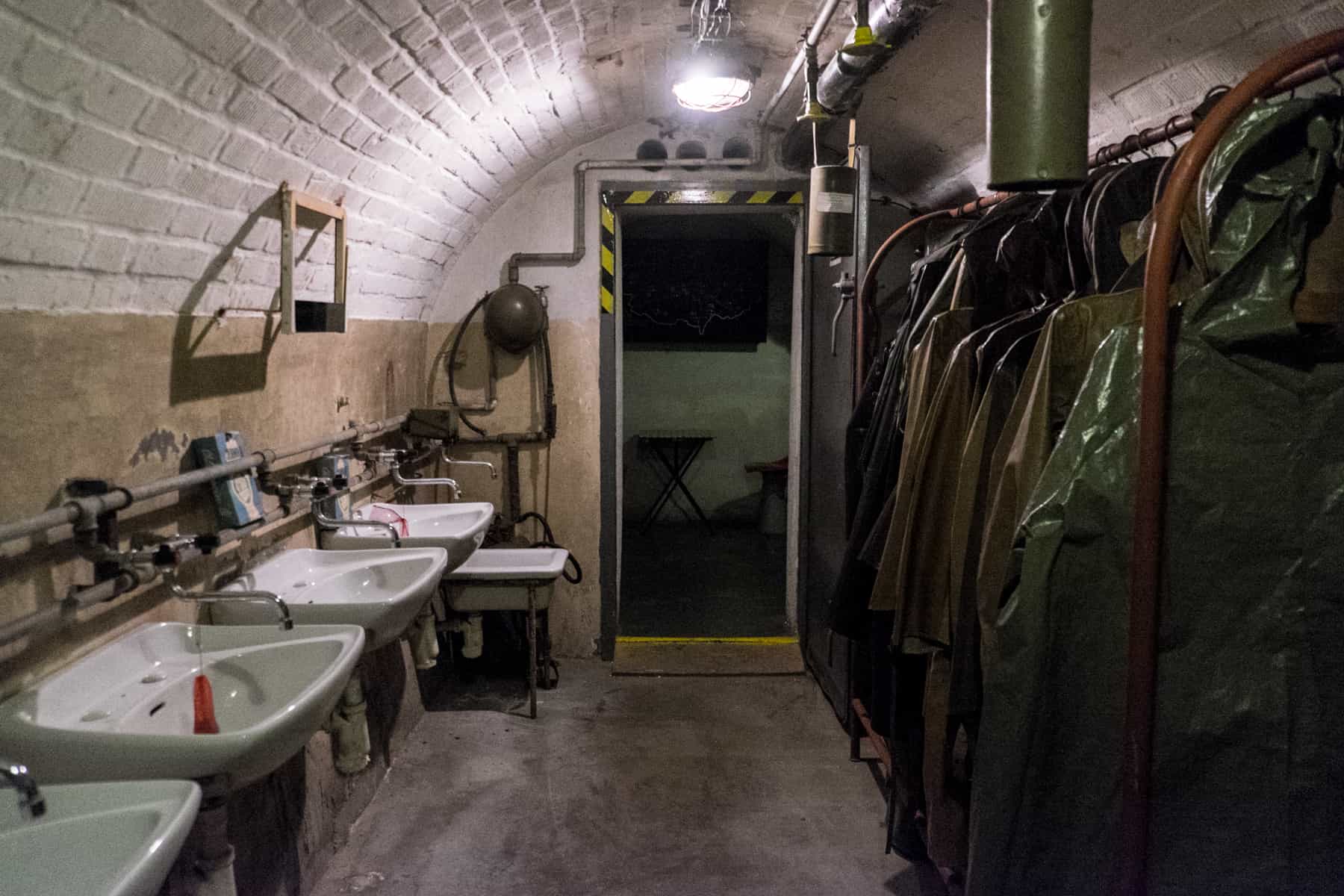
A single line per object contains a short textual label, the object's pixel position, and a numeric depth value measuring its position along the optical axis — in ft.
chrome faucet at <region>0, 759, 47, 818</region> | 4.36
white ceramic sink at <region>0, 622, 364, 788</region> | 4.99
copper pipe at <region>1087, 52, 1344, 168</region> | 4.62
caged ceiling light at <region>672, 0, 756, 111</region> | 9.42
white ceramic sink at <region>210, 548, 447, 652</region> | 7.52
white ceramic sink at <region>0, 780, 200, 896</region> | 4.17
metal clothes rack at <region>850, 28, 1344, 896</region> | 4.42
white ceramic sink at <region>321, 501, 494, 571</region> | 10.22
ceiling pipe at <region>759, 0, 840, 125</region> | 8.43
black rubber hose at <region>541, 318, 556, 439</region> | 14.43
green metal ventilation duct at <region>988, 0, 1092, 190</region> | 4.97
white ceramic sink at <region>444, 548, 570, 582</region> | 12.41
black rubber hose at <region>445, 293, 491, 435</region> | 14.34
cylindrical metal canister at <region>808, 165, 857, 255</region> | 9.32
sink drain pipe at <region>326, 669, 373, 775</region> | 9.30
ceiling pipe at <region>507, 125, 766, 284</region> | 14.17
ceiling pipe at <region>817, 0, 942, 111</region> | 7.46
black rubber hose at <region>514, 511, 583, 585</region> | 14.39
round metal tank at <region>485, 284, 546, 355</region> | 13.96
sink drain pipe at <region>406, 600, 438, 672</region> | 11.41
